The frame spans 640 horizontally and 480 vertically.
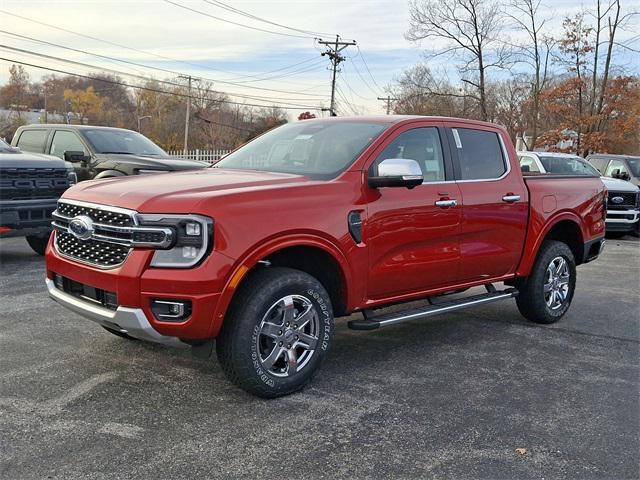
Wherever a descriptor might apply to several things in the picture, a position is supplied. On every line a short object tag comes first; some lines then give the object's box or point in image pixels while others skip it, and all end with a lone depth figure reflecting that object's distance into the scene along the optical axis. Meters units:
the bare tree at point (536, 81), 24.86
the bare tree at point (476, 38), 25.84
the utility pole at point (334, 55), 50.44
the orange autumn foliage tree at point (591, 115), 22.39
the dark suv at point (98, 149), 10.07
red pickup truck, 3.63
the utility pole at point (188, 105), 57.56
